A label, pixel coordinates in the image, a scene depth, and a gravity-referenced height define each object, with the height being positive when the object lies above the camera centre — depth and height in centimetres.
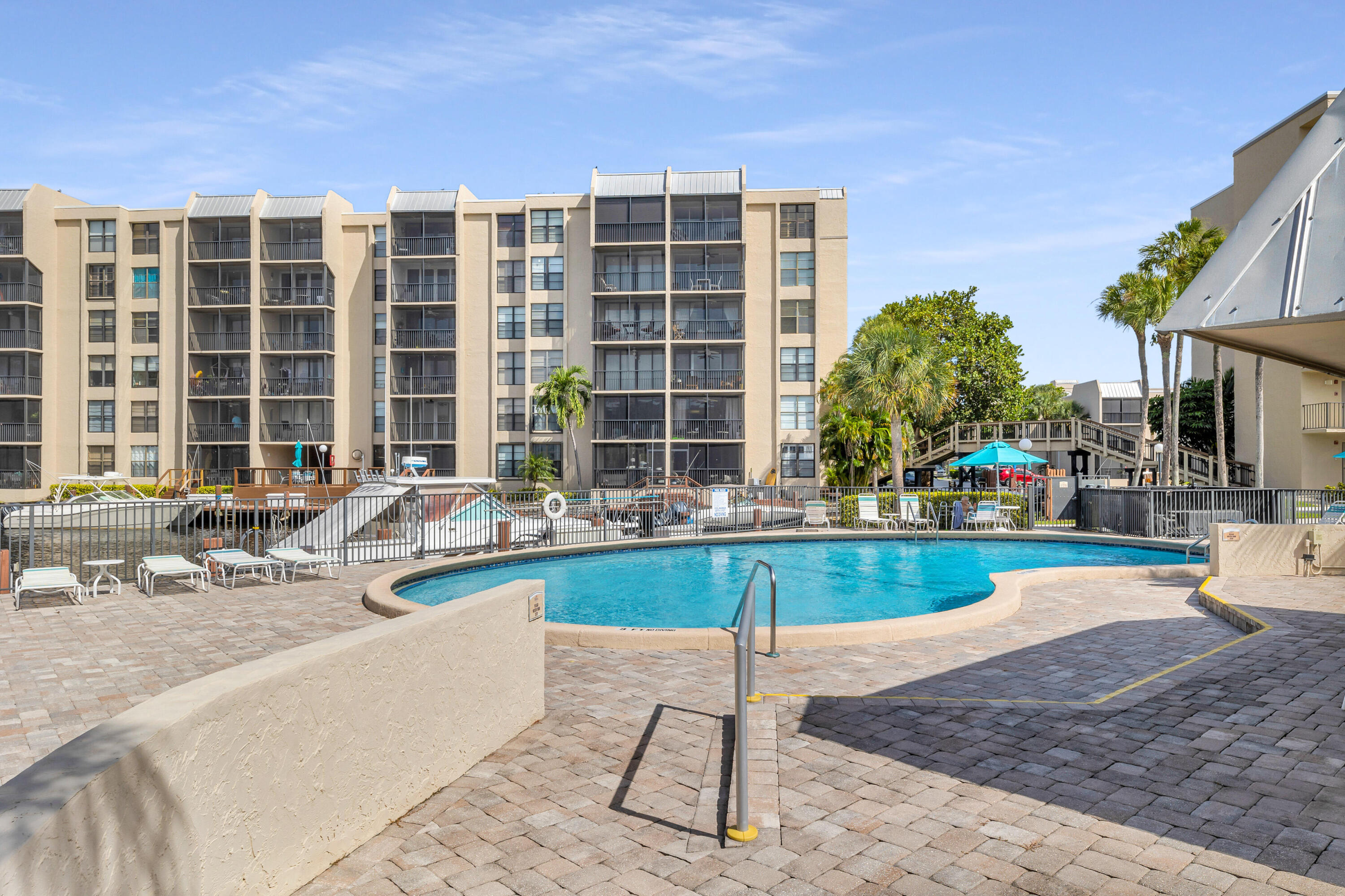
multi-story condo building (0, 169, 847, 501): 4209 +678
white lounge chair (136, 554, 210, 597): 1220 -184
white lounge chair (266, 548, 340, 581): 1354 -185
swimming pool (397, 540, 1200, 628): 1427 -277
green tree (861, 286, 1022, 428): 4925 +630
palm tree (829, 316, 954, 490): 3116 +307
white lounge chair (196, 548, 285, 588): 1305 -182
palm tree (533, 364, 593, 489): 3994 +295
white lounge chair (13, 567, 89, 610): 1079 -179
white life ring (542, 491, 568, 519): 1889 -130
